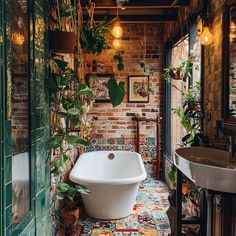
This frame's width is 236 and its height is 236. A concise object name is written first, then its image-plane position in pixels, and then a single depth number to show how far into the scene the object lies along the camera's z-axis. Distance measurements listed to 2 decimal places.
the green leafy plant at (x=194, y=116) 2.56
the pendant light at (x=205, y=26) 2.45
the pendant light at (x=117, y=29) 3.35
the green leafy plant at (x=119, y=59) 2.69
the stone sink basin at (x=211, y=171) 1.42
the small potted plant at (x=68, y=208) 2.48
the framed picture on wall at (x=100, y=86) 4.96
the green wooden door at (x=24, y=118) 1.37
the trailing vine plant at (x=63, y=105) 2.29
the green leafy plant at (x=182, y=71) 3.29
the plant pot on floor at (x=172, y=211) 2.74
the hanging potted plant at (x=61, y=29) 2.33
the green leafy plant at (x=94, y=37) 3.04
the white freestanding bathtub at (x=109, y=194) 3.01
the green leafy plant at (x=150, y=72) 4.94
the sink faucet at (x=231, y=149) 1.89
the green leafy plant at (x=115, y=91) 2.39
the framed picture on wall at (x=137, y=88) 4.97
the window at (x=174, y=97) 4.16
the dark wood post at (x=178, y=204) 2.39
